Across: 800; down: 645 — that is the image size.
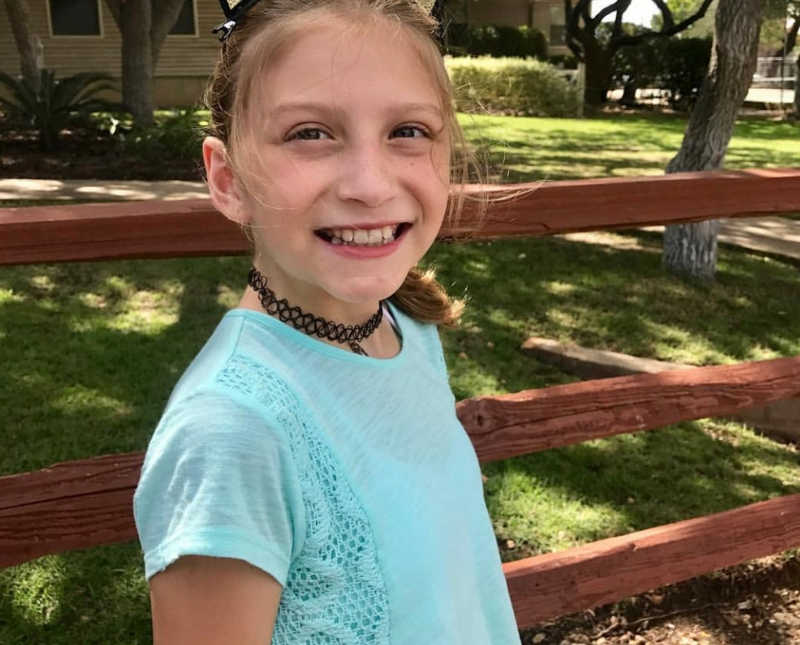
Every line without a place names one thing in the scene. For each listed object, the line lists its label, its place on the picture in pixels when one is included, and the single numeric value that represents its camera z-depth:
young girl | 0.93
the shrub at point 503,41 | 24.66
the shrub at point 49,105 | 9.88
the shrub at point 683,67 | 22.31
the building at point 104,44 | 18.28
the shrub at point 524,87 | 18.19
